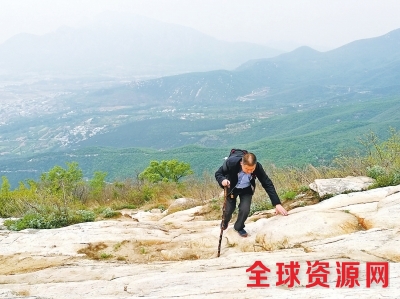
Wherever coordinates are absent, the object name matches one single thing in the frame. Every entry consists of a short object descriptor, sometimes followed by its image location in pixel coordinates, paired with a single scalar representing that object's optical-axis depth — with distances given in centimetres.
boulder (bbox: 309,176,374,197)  1027
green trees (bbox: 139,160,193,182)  4488
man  707
